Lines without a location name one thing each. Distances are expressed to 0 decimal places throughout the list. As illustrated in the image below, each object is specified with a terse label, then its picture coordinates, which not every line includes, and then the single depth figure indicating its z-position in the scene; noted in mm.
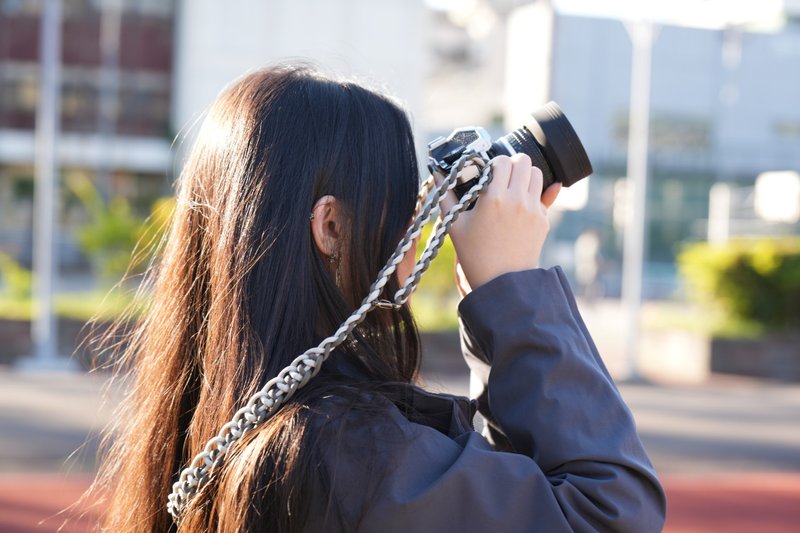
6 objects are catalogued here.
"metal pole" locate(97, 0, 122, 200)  23562
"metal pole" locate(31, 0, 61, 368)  9148
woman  1002
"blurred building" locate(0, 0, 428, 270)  22734
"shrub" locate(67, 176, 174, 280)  10297
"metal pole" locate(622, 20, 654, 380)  9648
